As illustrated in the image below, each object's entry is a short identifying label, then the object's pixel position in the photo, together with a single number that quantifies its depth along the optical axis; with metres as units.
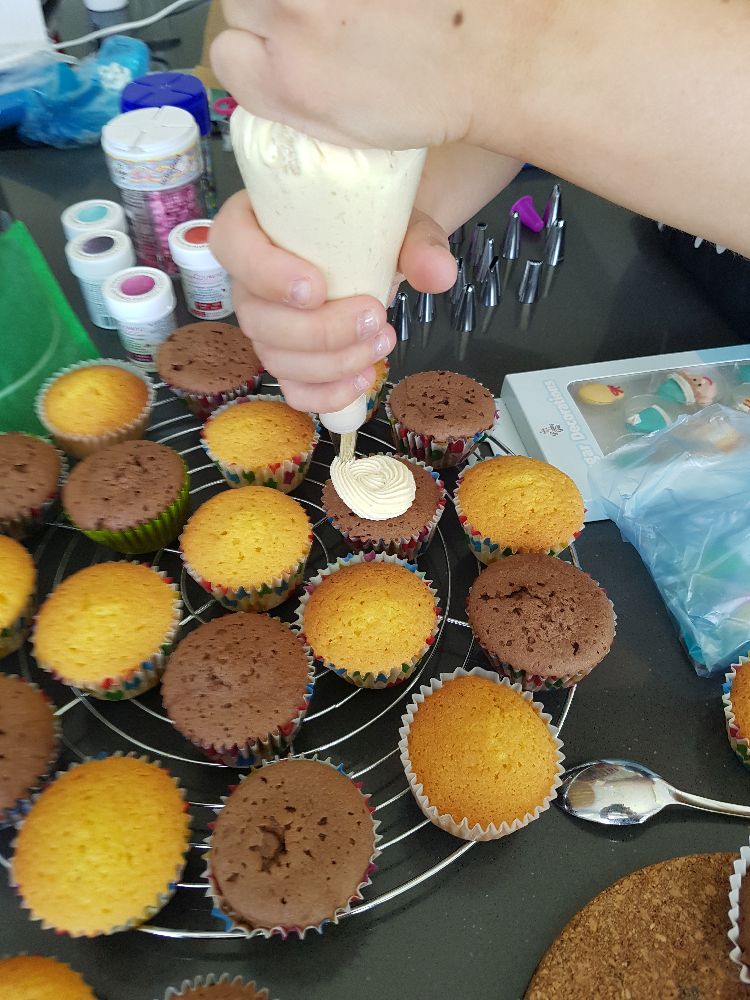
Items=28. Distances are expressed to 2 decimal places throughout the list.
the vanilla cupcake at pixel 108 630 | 0.34
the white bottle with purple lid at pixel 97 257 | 0.46
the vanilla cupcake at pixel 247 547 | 0.37
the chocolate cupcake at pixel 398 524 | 0.39
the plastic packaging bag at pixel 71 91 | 0.61
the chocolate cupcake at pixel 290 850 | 0.27
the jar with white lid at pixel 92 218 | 0.48
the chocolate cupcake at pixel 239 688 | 0.32
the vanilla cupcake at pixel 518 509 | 0.39
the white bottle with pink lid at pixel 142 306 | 0.45
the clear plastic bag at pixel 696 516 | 0.36
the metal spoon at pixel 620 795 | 0.32
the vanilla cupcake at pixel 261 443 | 0.42
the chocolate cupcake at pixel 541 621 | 0.34
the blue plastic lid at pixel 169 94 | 0.50
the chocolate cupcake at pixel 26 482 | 0.39
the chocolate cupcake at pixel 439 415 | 0.42
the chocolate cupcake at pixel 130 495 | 0.38
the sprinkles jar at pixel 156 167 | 0.45
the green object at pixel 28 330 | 0.41
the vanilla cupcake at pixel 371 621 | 0.34
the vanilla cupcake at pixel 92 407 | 0.42
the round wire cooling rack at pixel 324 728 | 0.30
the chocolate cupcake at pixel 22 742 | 0.30
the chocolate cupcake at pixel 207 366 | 0.44
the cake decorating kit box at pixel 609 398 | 0.44
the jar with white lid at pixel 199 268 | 0.46
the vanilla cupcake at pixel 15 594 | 0.35
